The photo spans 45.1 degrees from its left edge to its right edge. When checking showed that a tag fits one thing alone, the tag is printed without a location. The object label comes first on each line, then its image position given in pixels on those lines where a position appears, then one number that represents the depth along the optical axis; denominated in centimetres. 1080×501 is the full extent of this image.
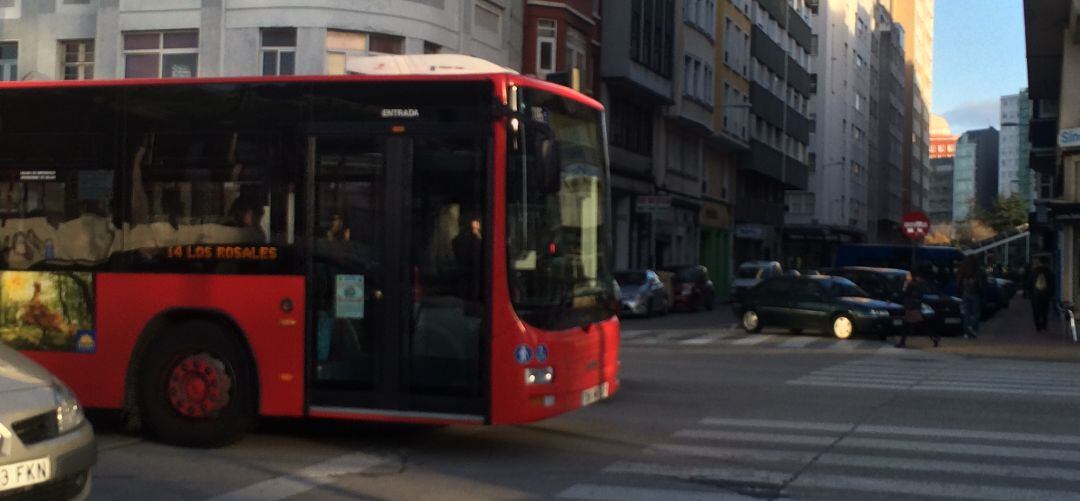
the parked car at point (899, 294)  2878
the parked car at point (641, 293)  3534
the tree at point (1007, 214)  10306
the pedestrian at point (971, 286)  2909
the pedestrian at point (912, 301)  2456
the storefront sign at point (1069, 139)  3266
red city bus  967
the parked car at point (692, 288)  4138
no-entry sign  3475
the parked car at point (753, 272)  4405
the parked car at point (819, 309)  2741
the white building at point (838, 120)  8775
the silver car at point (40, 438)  650
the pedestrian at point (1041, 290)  2989
